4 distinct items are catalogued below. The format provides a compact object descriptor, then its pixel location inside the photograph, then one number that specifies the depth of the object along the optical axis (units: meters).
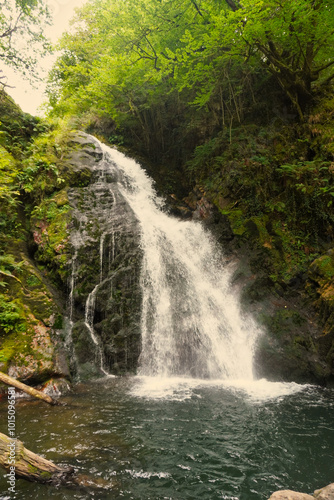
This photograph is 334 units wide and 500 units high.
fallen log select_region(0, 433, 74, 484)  2.69
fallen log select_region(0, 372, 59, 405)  3.24
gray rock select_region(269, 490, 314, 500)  2.45
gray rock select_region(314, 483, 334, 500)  2.36
